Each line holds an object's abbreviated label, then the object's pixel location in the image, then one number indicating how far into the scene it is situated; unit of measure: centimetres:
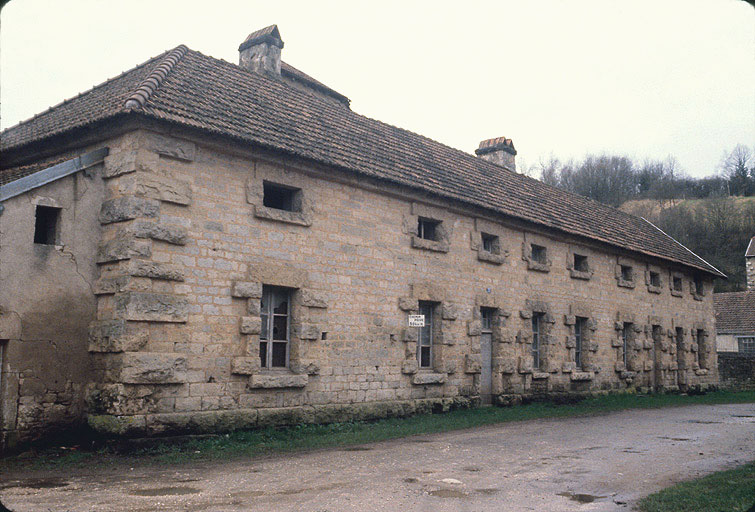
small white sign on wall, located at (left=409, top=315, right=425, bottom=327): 1412
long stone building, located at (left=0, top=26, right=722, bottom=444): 995
